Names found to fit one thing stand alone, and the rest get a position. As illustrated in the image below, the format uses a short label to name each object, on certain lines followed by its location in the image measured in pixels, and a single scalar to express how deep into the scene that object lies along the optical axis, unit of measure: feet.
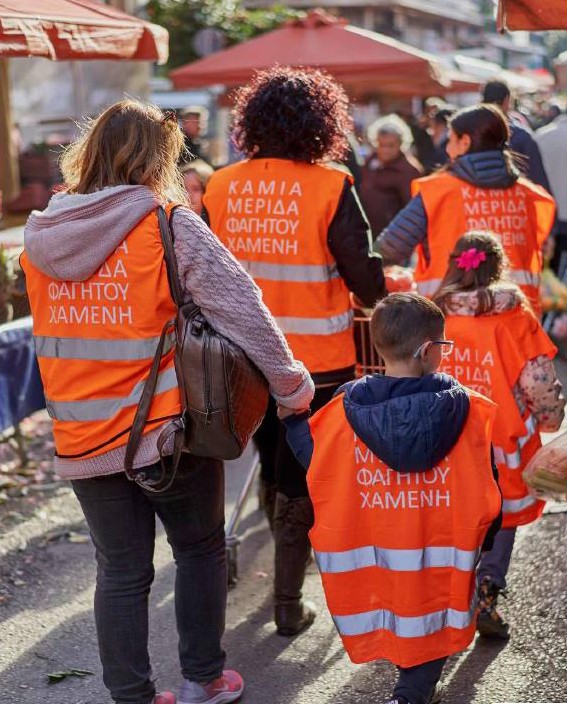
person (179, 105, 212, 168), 34.97
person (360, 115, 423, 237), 31.09
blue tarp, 18.30
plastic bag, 10.35
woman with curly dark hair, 13.42
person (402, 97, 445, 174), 39.75
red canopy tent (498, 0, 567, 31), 14.05
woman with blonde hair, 10.53
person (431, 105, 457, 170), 28.71
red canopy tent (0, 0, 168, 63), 19.65
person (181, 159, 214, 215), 22.84
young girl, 13.39
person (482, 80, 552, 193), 22.15
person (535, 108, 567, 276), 33.12
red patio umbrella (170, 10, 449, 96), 37.52
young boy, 10.75
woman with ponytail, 16.22
